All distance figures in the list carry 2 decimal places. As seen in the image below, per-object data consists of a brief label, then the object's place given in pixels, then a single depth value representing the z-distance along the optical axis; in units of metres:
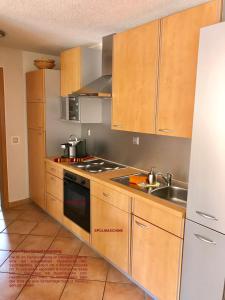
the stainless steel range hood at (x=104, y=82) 2.66
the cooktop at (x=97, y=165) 2.91
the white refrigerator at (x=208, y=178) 1.42
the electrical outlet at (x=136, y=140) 2.83
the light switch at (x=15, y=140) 3.79
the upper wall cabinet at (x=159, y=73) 1.77
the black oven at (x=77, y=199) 2.69
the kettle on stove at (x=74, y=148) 3.38
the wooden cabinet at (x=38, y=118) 3.39
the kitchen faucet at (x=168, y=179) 2.33
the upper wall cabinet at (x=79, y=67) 3.10
